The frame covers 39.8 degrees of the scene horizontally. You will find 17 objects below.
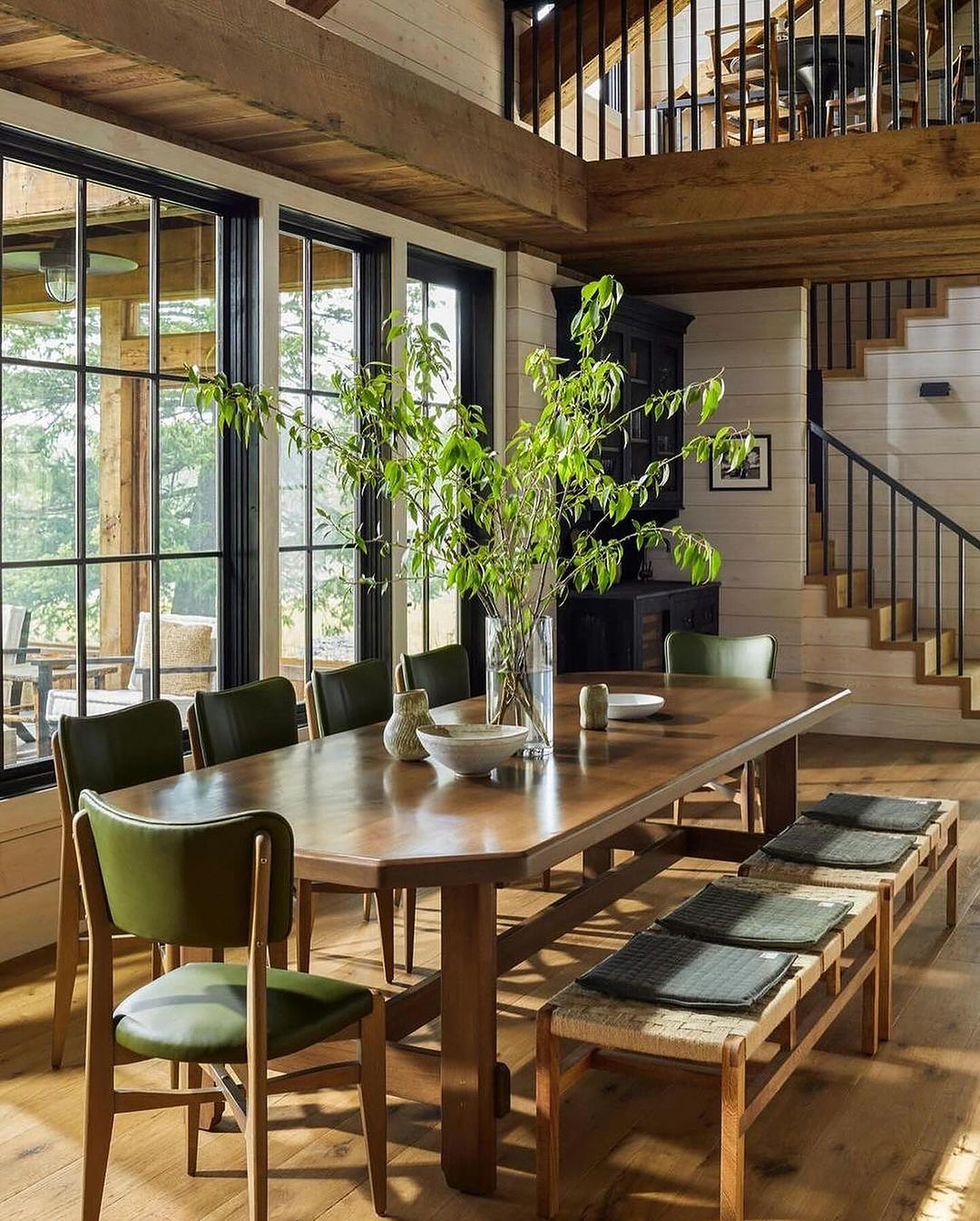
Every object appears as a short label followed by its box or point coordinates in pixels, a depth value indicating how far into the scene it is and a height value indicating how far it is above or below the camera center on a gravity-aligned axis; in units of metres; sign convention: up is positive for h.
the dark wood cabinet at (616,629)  7.10 -0.36
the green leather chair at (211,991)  2.27 -0.83
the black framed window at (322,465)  5.38 +0.39
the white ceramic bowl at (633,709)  4.06 -0.45
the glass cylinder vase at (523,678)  3.35 -0.29
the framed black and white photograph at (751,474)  8.24 +0.53
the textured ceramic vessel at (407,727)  3.40 -0.42
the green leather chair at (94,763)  3.19 -0.50
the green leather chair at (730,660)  5.21 -0.40
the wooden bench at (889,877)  3.52 -0.85
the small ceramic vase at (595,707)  3.89 -0.42
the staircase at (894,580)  8.05 -0.13
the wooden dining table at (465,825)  2.53 -0.53
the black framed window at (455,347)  6.29 +1.06
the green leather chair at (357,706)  3.90 -0.45
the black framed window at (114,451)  4.20 +0.37
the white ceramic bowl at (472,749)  3.14 -0.44
